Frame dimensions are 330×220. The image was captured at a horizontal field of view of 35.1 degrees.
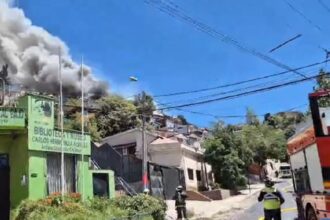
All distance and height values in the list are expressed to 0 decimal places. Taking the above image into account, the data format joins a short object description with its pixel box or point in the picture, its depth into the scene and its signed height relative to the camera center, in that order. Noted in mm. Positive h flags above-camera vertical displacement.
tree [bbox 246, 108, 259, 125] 103000 +17790
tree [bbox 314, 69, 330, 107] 24338 +5761
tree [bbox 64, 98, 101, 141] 46500 +10756
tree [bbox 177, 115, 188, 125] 98088 +17731
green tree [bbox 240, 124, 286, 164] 76038 +9131
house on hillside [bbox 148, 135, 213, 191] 44438 +4926
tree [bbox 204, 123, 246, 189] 46562 +4482
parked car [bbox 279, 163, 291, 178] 69050 +4500
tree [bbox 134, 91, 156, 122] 32838 +8153
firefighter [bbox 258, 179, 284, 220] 13469 +155
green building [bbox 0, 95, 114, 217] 20297 +2893
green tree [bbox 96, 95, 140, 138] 59469 +11257
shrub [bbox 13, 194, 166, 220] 17703 +428
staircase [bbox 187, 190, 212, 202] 38094 +1171
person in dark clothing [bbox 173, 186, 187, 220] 22214 +376
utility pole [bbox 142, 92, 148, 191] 25641 +2869
